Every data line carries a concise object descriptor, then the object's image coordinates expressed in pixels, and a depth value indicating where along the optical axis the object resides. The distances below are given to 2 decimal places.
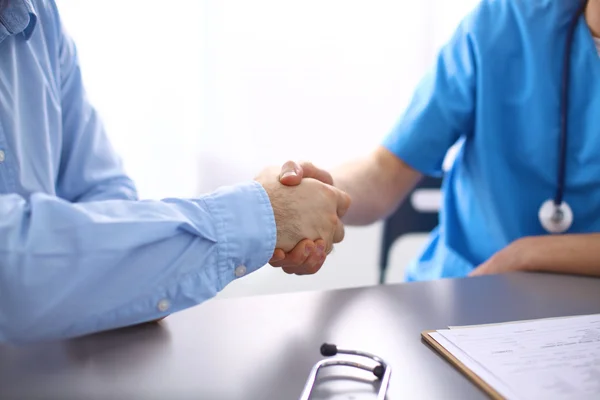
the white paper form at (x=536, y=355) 0.47
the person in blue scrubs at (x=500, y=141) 1.01
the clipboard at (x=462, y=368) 0.47
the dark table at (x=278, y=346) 0.49
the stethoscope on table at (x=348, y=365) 0.47
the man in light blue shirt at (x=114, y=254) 0.51
